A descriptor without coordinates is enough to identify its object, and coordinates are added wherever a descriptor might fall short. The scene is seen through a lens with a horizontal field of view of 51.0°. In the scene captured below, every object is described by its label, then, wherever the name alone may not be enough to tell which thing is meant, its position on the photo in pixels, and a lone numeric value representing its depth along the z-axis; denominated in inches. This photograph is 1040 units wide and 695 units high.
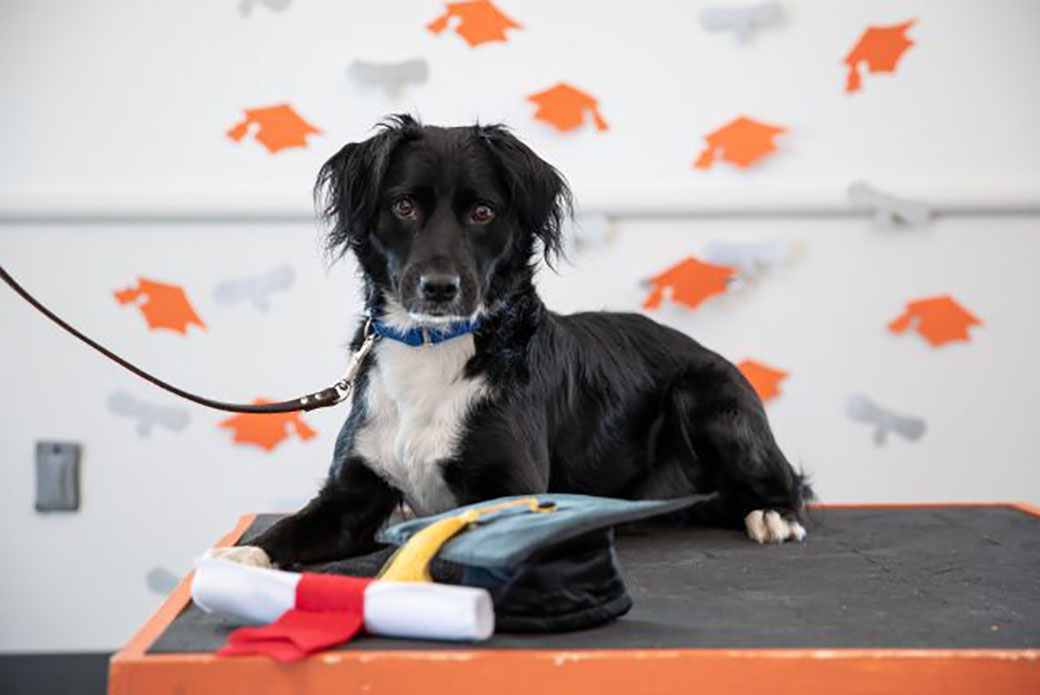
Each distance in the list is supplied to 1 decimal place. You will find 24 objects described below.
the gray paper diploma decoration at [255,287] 115.7
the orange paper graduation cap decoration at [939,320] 115.6
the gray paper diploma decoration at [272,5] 115.3
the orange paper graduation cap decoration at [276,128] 115.4
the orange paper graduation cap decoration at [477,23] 114.9
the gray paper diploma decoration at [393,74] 115.5
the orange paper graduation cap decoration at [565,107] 115.6
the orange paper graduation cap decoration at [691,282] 115.1
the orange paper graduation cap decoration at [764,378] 115.9
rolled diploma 47.1
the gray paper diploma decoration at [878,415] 116.3
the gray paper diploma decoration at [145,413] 116.0
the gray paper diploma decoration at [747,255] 115.2
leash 67.4
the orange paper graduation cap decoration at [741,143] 115.6
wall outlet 115.1
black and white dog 68.2
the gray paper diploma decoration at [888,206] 114.7
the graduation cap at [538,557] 48.8
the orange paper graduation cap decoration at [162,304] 115.4
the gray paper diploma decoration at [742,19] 115.2
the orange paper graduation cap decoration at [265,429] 116.8
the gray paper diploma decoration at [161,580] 117.4
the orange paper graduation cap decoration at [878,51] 115.8
